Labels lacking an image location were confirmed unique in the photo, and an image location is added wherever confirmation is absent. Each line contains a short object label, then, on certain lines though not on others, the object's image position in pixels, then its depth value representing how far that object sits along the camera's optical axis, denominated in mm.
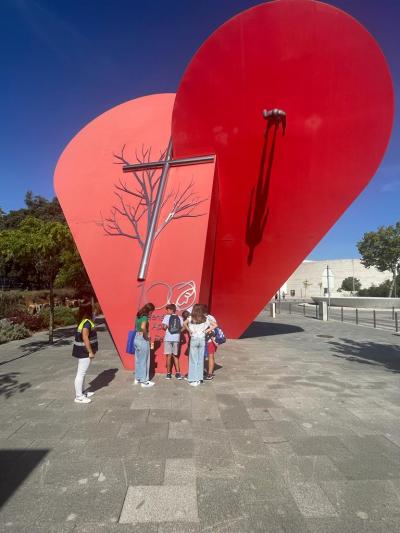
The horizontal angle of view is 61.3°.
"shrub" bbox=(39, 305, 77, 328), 15797
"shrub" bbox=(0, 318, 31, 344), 11544
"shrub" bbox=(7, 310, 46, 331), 14033
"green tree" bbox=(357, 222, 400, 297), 54000
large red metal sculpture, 7652
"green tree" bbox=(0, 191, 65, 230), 37284
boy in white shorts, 6453
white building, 76750
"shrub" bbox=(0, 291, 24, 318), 15712
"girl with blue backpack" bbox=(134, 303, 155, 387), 6051
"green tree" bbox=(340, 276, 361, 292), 75075
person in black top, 5156
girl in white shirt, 6215
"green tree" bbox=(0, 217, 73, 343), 10406
